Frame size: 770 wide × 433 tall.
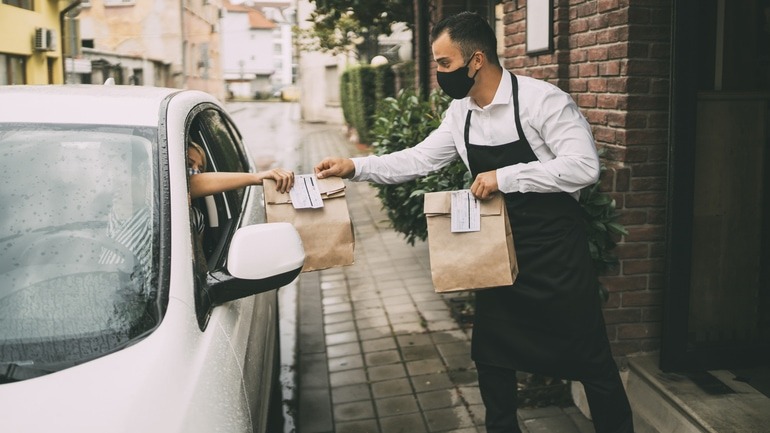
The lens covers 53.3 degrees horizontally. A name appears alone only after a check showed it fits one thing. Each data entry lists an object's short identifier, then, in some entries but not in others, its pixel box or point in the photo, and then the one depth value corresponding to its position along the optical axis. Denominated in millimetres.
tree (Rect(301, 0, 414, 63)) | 8602
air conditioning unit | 18031
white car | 1985
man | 2910
